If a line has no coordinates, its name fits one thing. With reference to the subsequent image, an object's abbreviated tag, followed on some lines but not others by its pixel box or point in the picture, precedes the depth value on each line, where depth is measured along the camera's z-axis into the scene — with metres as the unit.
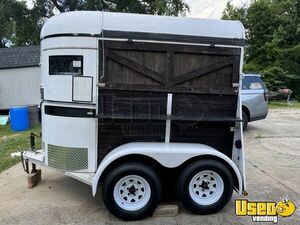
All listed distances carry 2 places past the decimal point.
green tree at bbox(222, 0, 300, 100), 17.88
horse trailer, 2.75
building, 10.14
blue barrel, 7.32
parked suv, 6.61
